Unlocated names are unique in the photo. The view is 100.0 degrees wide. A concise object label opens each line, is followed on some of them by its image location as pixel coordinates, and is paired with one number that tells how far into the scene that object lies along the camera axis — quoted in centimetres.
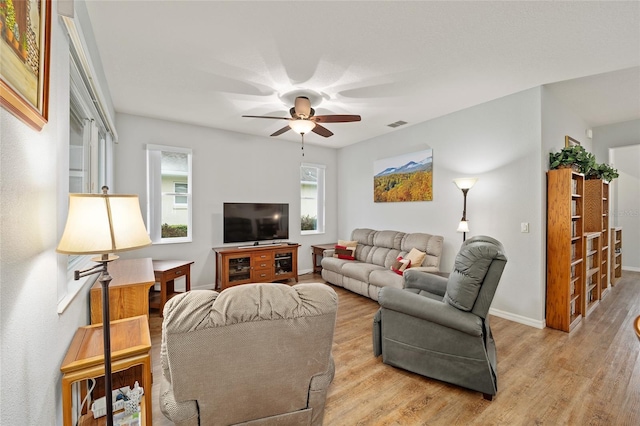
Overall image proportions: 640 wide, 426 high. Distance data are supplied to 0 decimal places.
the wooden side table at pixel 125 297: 189
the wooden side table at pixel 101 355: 124
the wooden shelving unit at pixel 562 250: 297
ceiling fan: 308
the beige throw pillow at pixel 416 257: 385
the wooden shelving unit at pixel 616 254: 469
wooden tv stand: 427
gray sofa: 384
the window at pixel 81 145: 140
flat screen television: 459
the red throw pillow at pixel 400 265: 379
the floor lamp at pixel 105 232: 107
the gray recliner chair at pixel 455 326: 186
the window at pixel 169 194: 407
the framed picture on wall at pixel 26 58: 75
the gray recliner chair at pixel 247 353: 108
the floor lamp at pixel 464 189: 346
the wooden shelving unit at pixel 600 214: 380
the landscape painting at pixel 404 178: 431
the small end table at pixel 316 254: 560
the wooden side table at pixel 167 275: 336
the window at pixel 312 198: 573
